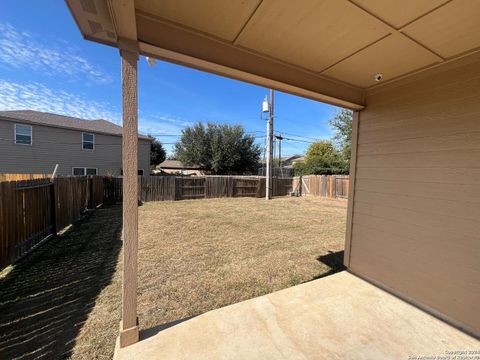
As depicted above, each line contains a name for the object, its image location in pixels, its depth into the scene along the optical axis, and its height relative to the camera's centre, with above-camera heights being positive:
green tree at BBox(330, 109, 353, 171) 13.45 +2.80
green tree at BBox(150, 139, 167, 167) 25.84 +1.71
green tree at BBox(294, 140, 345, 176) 18.84 +0.76
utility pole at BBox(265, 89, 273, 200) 12.09 +1.03
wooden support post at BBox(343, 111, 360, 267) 2.82 -0.17
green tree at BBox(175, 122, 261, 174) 20.80 +2.12
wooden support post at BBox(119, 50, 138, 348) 1.47 -0.22
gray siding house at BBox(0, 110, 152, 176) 11.20 +1.11
